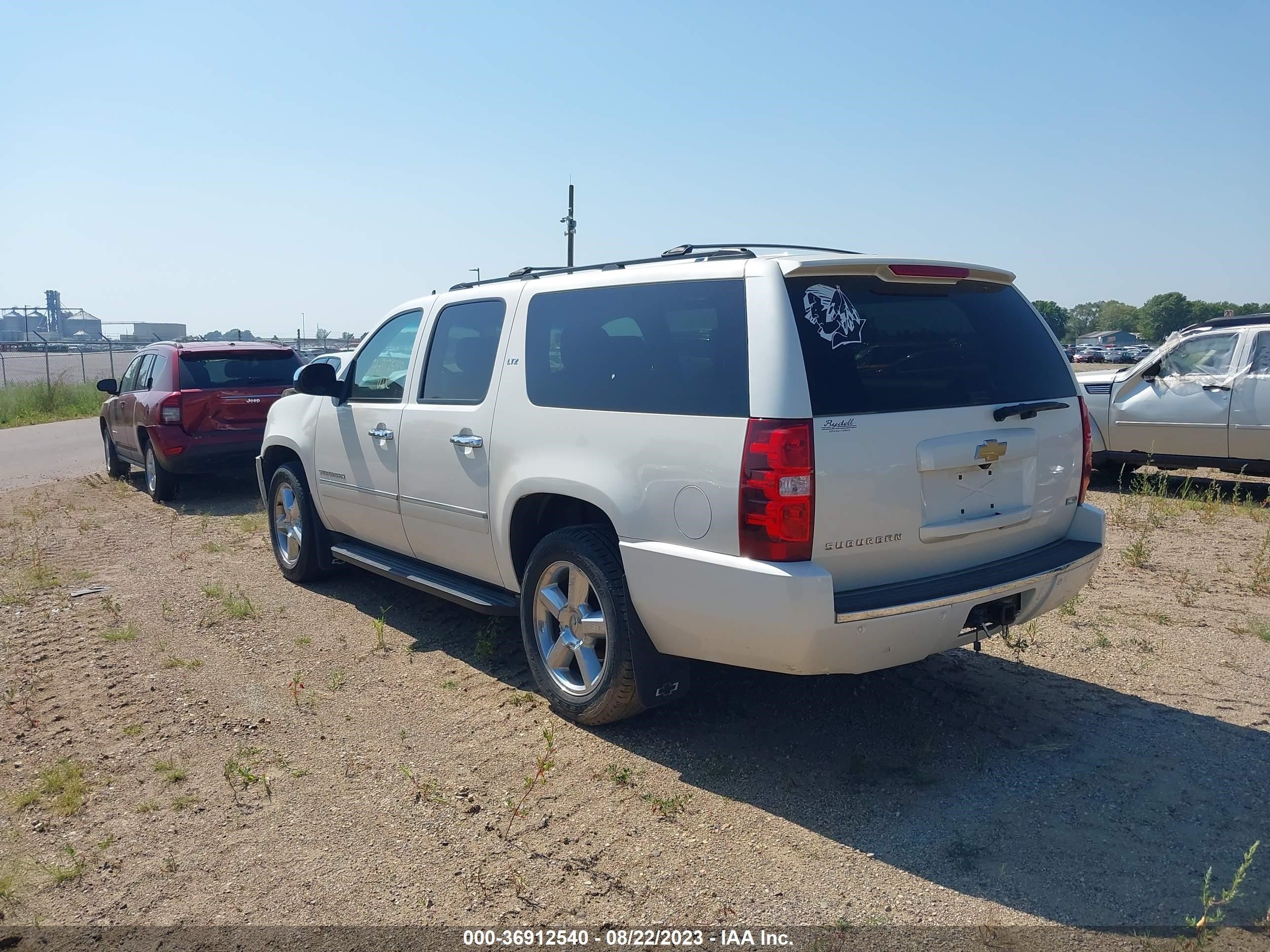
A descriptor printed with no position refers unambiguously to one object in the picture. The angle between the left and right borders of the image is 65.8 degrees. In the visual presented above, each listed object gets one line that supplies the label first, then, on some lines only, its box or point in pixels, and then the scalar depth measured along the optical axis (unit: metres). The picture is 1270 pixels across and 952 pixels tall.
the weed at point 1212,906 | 2.89
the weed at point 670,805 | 3.75
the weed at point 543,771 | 3.77
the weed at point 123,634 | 5.92
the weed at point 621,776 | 4.00
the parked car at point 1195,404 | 9.77
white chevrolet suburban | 3.61
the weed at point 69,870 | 3.39
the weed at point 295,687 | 4.96
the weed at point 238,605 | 6.38
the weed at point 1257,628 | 5.64
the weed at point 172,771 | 4.11
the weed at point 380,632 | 5.70
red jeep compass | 10.59
